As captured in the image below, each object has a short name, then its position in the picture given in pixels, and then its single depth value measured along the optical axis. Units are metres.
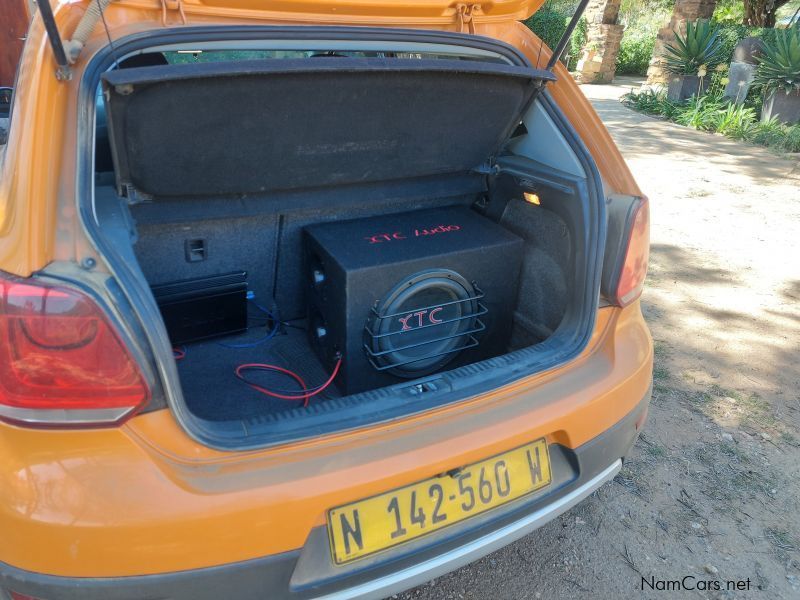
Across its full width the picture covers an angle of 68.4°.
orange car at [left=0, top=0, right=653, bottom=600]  1.14
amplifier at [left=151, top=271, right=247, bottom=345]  2.16
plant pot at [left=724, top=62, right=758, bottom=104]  9.57
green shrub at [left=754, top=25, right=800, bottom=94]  8.73
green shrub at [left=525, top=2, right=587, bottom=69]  17.88
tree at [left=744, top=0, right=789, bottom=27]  15.99
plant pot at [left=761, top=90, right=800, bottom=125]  8.86
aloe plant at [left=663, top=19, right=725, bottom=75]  10.55
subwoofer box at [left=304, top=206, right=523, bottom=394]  1.93
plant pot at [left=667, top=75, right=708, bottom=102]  10.70
